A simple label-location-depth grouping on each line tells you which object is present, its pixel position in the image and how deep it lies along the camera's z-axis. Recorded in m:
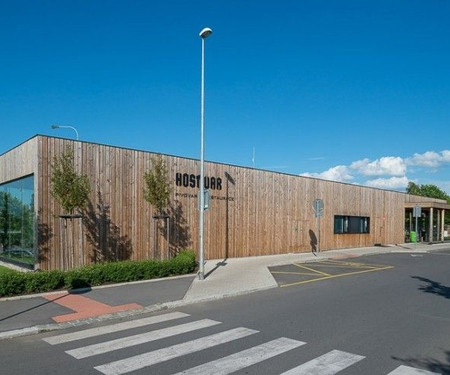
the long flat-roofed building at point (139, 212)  14.79
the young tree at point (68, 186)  13.58
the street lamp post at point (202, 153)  13.99
